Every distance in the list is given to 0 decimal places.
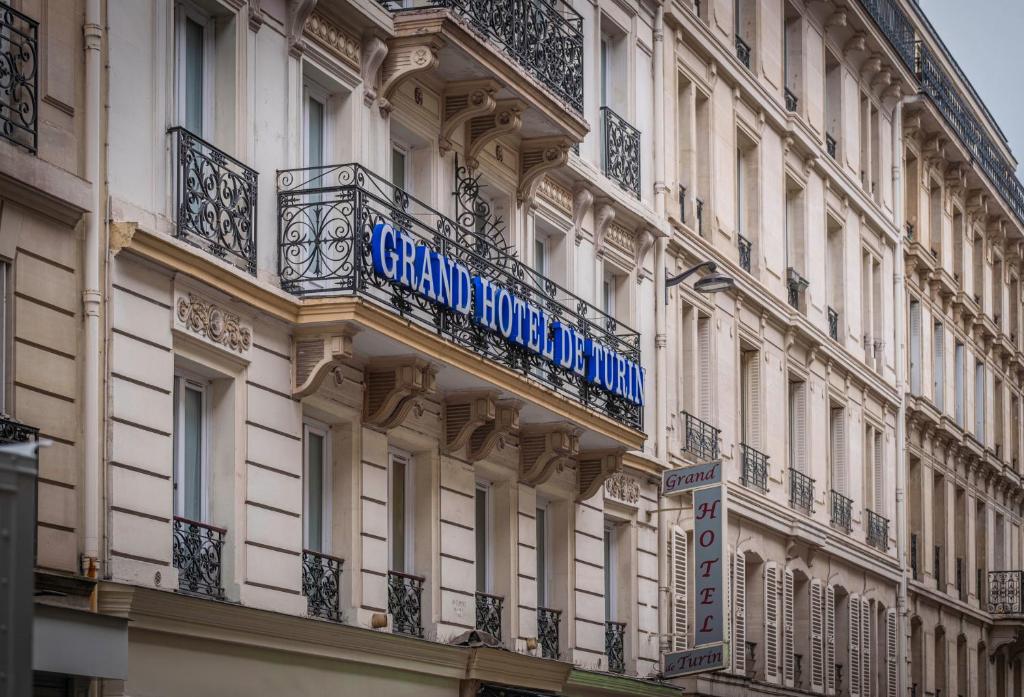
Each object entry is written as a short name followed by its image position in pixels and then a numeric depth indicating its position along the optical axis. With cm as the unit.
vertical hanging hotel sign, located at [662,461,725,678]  2812
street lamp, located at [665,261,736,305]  2911
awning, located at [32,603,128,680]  1412
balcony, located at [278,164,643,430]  1908
